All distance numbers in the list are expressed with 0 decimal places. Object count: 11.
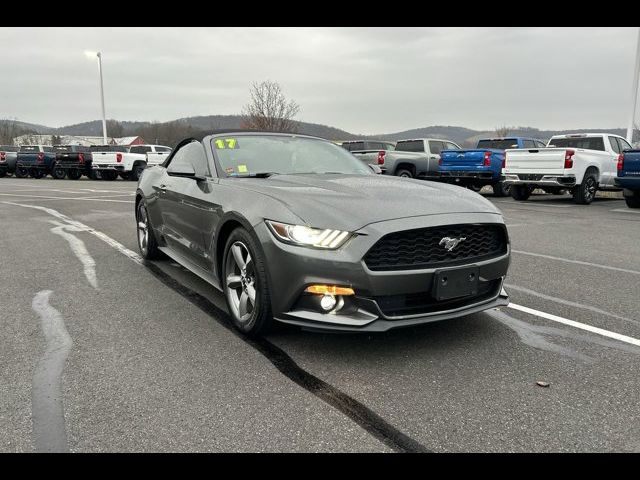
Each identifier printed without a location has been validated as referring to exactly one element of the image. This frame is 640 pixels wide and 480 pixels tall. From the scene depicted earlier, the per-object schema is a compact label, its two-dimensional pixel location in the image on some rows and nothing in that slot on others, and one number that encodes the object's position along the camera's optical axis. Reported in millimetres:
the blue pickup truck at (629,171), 12211
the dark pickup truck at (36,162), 28625
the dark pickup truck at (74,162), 26561
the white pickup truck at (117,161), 25234
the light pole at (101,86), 41047
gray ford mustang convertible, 3090
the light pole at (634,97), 20094
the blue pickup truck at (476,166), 15656
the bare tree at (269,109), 36000
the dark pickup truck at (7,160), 30609
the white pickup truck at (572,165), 13336
